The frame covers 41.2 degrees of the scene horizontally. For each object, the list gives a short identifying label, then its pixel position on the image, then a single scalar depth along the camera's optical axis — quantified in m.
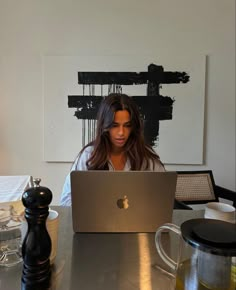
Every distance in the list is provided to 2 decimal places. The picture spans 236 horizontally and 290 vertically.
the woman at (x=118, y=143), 1.62
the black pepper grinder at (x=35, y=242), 0.72
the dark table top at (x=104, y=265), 0.74
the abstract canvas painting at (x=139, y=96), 2.56
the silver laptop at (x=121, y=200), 0.95
